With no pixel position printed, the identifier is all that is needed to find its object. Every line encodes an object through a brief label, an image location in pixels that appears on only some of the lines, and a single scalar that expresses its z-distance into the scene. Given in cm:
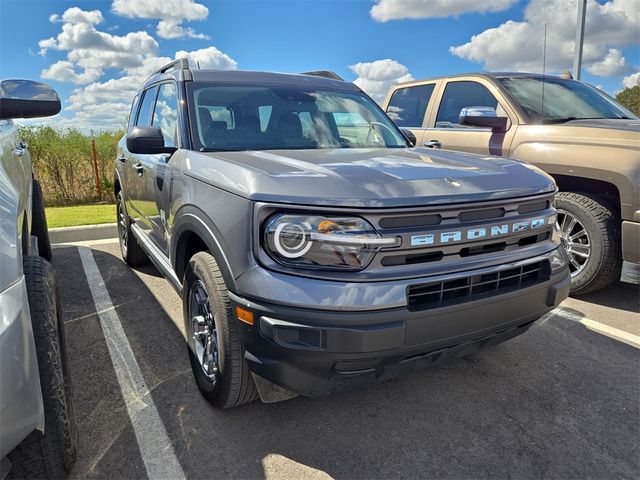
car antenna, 452
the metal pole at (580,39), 574
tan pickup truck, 370
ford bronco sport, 186
